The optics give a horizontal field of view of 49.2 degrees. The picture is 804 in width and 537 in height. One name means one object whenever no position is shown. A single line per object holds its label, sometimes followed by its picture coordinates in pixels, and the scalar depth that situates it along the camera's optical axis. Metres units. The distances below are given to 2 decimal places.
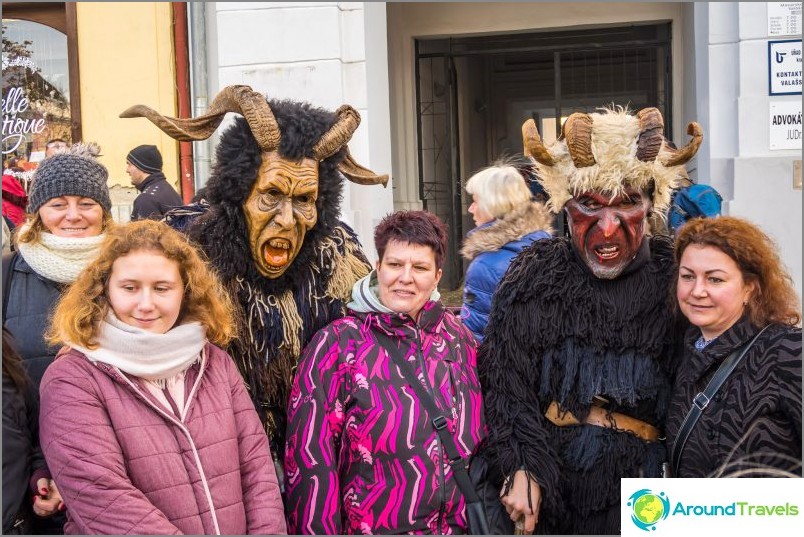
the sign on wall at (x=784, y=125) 6.75
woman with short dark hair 2.69
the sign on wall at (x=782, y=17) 6.71
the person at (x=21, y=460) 2.43
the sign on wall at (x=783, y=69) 6.72
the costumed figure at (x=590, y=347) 2.90
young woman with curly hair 2.31
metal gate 9.11
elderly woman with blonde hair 4.09
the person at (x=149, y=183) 6.03
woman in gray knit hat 2.93
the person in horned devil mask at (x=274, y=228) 2.94
